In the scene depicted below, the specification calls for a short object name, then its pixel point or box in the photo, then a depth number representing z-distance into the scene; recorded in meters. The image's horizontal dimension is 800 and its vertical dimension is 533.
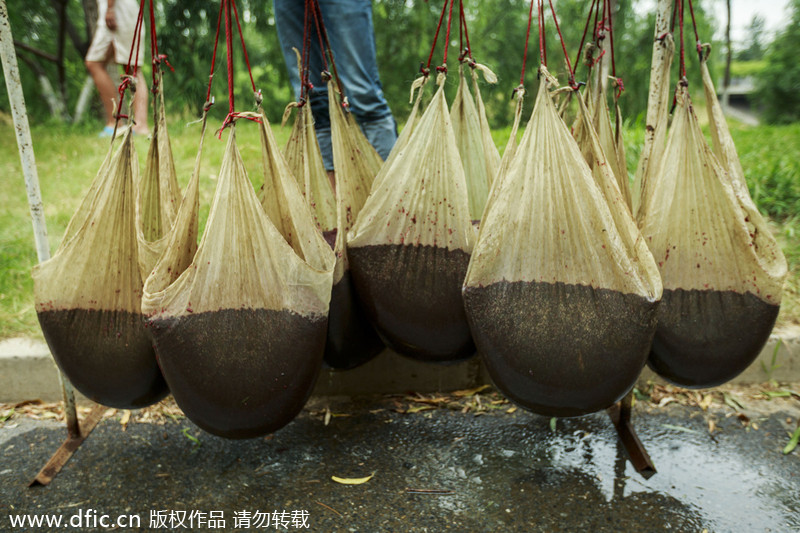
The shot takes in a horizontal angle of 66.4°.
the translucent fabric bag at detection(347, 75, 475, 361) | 1.57
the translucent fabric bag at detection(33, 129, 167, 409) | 1.57
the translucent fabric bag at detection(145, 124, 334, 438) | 1.39
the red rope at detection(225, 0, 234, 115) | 1.31
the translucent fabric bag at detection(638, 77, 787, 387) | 1.51
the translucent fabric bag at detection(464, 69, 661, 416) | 1.38
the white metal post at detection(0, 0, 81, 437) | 1.71
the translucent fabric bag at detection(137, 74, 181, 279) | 1.63
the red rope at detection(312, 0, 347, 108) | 1.80
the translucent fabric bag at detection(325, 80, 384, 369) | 1.66
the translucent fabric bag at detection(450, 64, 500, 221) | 1.79
